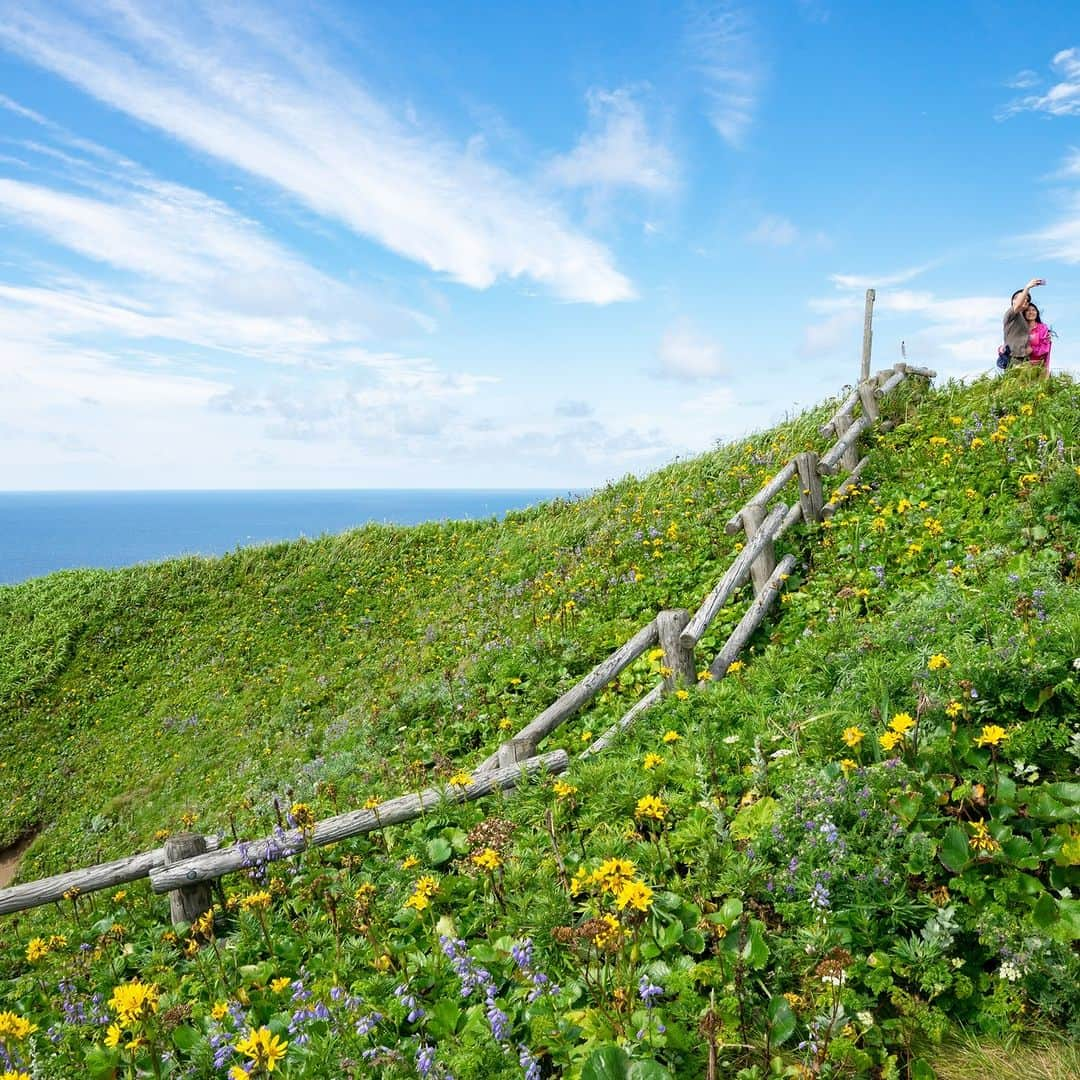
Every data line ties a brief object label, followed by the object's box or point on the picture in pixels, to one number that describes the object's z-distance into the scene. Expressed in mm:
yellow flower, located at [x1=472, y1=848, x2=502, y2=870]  3797
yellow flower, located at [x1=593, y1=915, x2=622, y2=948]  2930
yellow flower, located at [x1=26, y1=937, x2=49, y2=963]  4297
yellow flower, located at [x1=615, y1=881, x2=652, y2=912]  2793
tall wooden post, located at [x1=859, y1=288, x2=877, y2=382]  18062
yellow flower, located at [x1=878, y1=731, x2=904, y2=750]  3840
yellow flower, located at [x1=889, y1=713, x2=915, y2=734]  3847
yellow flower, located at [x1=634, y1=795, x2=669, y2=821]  3719
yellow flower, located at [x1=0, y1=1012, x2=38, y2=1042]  3043
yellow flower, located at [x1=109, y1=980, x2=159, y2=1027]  2996
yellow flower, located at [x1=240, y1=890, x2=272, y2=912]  4184
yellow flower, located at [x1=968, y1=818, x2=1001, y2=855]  3416
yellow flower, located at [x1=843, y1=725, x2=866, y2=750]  4082
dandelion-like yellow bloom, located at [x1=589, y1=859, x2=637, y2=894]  2908
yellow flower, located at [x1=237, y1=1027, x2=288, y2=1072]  2533
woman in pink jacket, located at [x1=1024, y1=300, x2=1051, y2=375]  13383
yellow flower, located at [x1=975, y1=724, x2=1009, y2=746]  3586
